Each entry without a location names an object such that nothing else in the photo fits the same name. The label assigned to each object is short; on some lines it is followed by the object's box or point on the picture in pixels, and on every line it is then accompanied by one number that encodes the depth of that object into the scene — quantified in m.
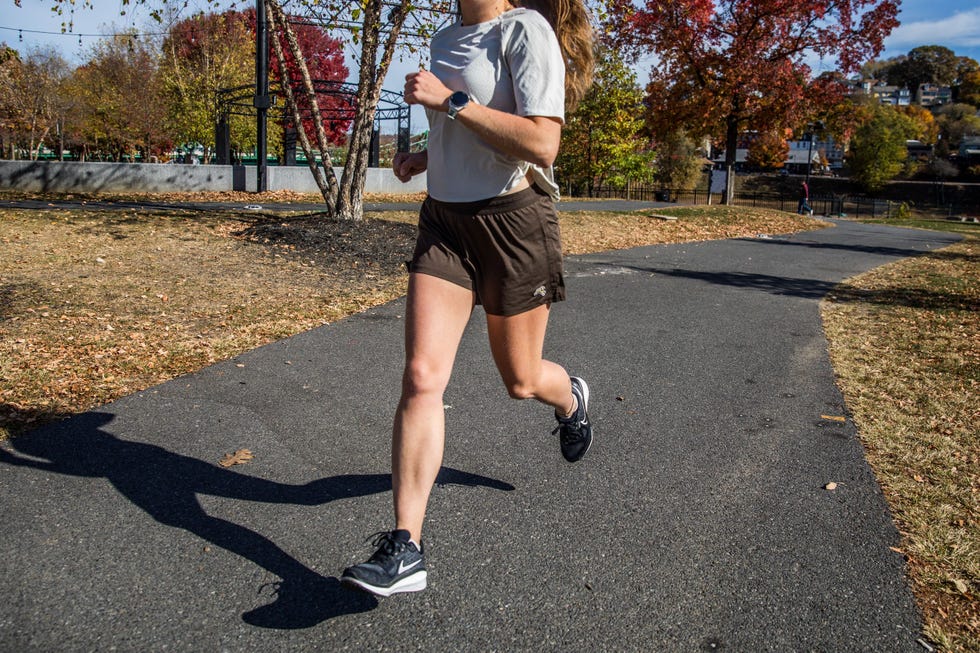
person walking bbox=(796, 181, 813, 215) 35.28
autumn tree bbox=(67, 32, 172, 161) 28.02
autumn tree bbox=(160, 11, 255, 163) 29.41
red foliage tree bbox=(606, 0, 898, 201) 20.62
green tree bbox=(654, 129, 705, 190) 55.84
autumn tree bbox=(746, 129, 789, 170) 23.69
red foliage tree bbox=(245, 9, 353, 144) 22.19
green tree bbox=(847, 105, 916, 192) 70.06
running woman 2.40
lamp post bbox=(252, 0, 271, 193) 16.61
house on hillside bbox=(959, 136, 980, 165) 93.75
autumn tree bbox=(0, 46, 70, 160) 24.48
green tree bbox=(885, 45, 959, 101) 148.38
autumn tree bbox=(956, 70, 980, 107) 130.88
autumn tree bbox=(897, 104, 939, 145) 95.25
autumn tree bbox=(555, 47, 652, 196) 35.38
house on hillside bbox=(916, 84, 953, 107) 159.65
